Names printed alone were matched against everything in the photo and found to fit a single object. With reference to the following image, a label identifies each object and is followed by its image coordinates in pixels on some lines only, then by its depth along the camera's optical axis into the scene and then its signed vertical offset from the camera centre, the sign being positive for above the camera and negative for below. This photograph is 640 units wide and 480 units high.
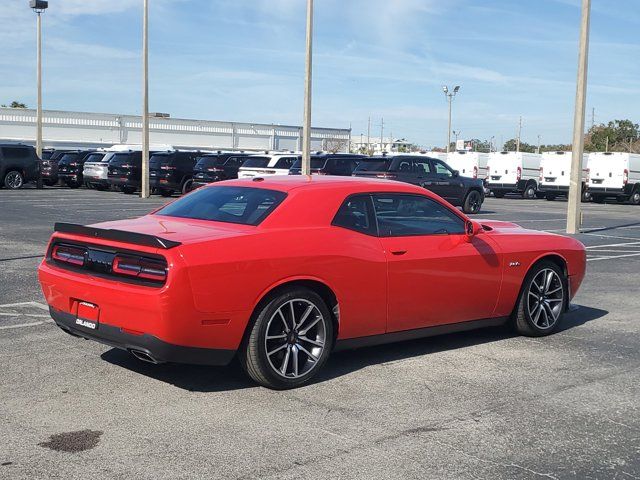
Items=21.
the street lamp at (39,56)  42.09 +4.64
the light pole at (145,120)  32.78 +1.27
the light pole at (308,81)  25.58 +2.27
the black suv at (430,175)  25.28 -0.40
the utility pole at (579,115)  20.02 +1.18
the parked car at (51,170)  39.88 -0.88
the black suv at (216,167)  31.28 -0.40
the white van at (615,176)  36.44 -0.34
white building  56.75 +1.59
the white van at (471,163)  41.66 -0.02
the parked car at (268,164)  29.53 -0.24
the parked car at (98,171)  36.56 -0.80
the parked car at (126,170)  35.09 -0.71
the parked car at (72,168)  39.84 -0.77
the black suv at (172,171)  33.03 -0.64
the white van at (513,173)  40.66 -0.38
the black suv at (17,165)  35.88 -0.65
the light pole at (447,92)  62.53 +5.09
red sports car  5.72 -0.85
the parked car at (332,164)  28.41 -0.18
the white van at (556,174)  37.88 -0.37
